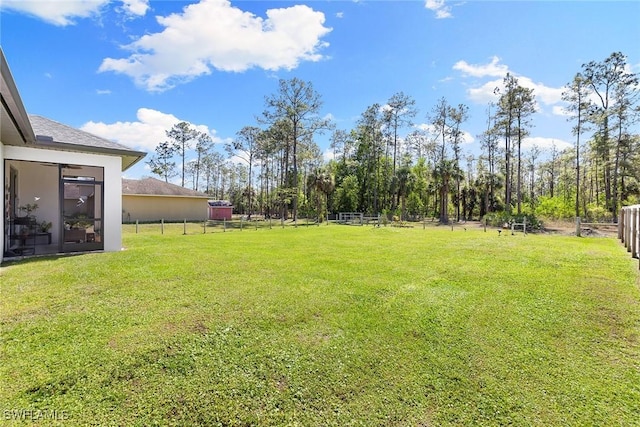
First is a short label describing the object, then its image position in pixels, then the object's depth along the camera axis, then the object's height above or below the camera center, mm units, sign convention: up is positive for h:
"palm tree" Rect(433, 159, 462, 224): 31438 +4000
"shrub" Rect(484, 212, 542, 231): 20375 -349
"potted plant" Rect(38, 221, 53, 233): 9406 -432
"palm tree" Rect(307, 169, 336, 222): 27391 +2927
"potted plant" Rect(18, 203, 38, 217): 9383 +122
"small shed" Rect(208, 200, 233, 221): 34656 +371
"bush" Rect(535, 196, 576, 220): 26953 +620
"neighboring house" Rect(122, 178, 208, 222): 25516 +997
